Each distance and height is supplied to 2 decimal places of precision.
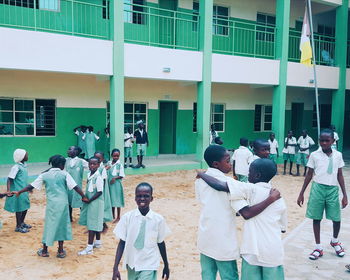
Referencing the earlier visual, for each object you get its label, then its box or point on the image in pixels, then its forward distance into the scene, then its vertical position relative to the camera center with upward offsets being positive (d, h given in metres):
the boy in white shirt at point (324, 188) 4.54 -0.92
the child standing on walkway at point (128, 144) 10.84 -0.89
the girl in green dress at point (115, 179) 5.88 -1.09
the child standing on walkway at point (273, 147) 11.15 -0.98
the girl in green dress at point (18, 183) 5.39 -1.09
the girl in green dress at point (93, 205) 4.65 -1.23
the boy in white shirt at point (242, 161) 6.54 -0.85
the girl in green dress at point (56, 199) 4.42 -1.08
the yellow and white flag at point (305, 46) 10.39 +2.16
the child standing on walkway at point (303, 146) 10.96 -0.90
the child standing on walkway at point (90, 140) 10.96 -0.80
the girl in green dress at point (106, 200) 5.29 -1.35
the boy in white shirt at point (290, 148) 11.27 -0.99
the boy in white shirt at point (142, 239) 2.83 -1.02
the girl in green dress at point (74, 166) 5.70 -0.87
